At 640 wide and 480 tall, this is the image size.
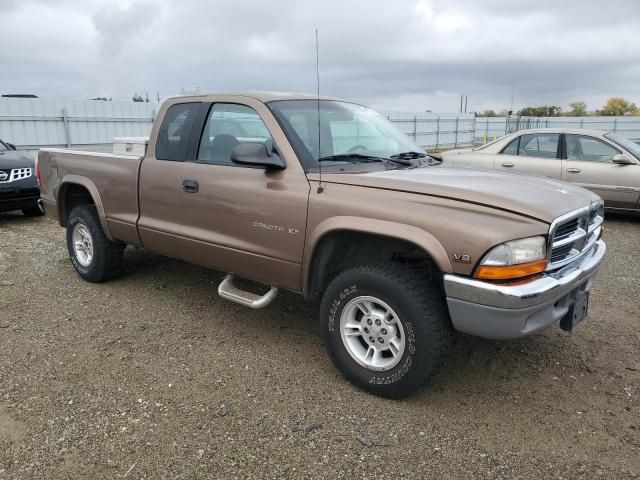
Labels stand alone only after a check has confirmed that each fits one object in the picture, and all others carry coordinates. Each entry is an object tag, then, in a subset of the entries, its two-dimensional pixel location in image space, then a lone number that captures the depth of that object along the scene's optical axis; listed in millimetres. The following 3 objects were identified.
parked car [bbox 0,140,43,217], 8156
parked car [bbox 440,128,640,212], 8148
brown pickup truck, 2758
